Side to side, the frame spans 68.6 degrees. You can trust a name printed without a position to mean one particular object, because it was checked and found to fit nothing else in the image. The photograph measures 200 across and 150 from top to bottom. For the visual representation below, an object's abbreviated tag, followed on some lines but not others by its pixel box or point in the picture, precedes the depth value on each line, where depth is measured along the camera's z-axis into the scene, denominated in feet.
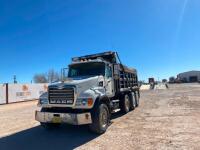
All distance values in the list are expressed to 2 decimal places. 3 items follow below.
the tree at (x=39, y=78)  214.30
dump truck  17.31
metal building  279.69
